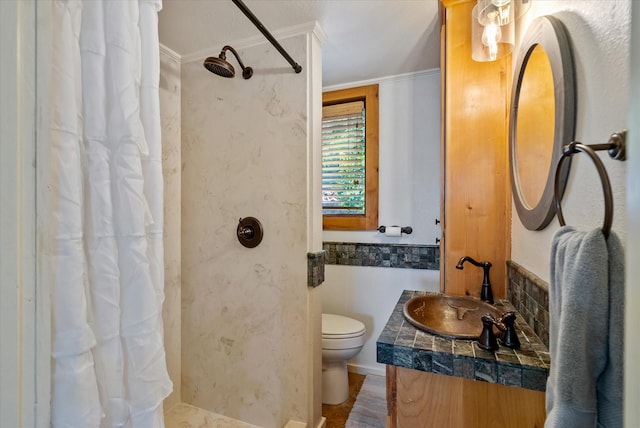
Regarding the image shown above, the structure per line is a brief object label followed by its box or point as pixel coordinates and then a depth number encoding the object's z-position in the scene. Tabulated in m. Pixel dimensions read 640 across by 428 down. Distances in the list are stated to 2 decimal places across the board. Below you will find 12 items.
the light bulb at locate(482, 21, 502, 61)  1.14
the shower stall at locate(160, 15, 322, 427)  1.50
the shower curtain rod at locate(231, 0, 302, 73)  1.11
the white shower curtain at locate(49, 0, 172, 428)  0.53
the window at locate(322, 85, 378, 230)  2.18
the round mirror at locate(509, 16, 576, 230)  0.78
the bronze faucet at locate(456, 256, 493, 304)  1.29
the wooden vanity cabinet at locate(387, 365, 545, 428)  0.80
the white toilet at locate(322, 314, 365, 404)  1.79
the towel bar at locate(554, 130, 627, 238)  0.51
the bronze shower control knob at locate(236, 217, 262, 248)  1.57
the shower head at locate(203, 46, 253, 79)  1.21
